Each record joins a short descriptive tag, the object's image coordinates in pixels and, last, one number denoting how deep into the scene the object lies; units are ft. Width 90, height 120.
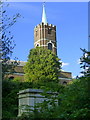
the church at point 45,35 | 132.16
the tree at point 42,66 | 82.33
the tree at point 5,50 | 22.44
